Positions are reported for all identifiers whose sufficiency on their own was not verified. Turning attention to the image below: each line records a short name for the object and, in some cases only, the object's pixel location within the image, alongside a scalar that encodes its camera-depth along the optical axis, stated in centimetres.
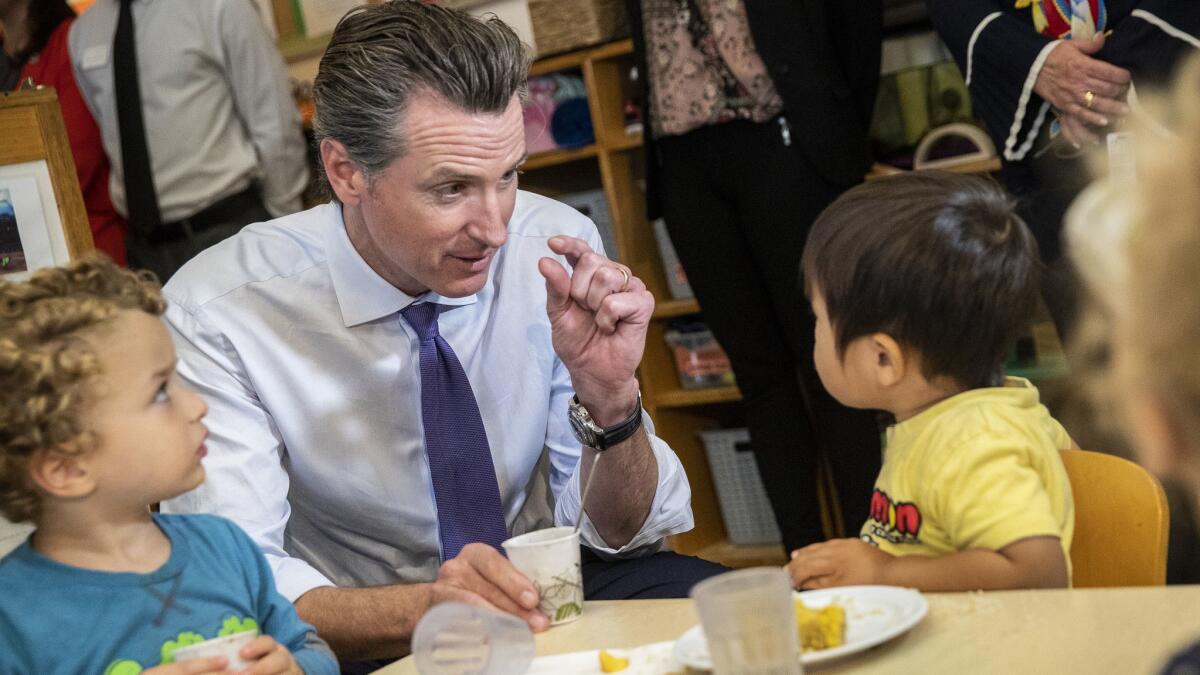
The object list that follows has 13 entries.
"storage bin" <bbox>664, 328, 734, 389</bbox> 372
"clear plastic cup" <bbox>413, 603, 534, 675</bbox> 109
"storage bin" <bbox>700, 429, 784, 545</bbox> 377
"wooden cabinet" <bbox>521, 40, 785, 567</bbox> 370
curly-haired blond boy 129
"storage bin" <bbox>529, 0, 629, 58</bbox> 360
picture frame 213
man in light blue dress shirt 171
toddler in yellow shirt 123
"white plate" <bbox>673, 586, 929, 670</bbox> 102
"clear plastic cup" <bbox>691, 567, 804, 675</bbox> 94
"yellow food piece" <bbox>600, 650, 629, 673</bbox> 110
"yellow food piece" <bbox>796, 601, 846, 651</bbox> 105
